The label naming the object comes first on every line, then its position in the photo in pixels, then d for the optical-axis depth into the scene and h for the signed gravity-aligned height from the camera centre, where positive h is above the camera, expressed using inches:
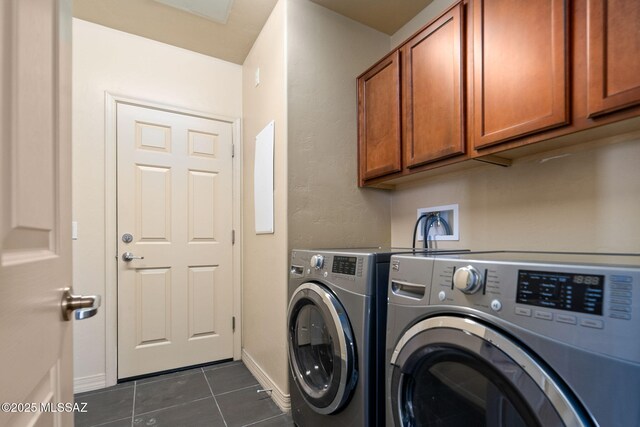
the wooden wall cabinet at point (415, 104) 54.3 +22.9
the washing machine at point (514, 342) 21.8 -11.4
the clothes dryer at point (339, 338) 45.5 -21.0
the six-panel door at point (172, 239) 85.9 -8.4
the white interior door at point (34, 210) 14.6 +0.1
